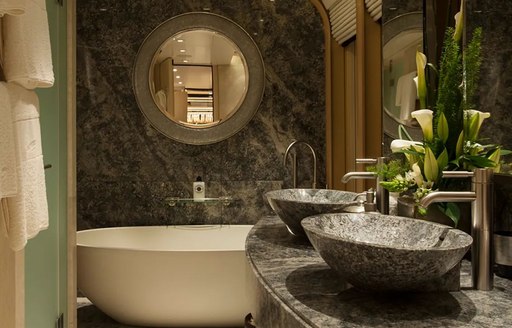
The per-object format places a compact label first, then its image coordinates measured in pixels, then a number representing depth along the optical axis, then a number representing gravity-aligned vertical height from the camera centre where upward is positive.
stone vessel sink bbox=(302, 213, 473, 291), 0.83 -0.18
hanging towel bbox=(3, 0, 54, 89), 1.49 +0.39
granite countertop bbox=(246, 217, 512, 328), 0.84 -0.29
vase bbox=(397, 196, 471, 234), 1.33 -0.16
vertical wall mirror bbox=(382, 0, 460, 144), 1.70 +0.51
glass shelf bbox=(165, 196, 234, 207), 3.63 -0.30
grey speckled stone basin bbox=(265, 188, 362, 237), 1.55 -0.16
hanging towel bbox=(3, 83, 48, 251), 1.41 -0.04
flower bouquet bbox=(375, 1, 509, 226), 1.32 +0.09
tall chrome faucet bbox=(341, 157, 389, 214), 1.82 -0.13
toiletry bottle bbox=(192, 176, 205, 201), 3.64 -0.21
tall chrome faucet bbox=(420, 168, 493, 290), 1.02 -0.14
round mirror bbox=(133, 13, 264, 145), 3.72 +0.72
